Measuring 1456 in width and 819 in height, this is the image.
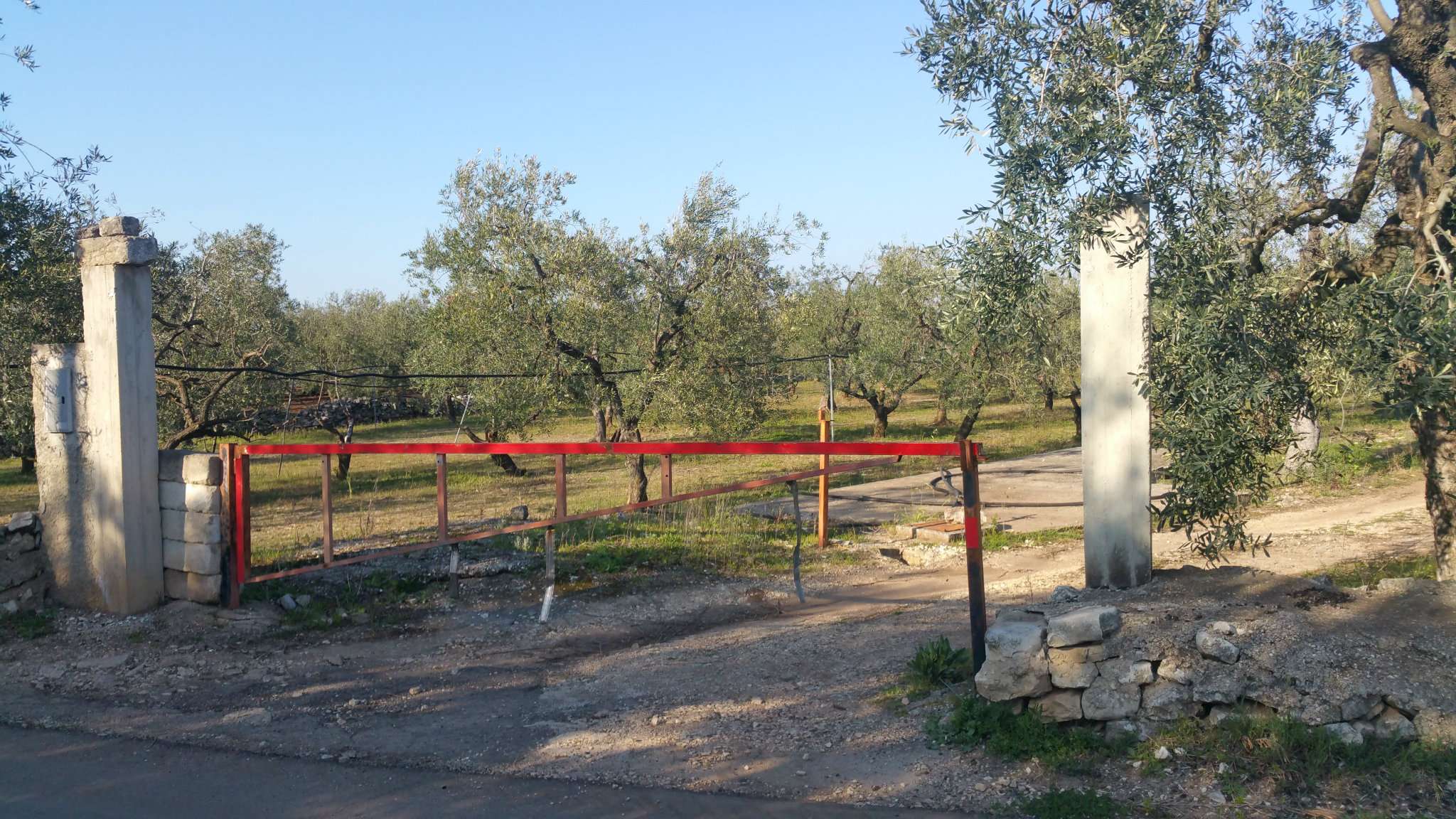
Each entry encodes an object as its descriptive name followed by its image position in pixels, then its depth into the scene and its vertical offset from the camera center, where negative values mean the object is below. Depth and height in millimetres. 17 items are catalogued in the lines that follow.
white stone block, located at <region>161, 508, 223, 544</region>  7918 -955
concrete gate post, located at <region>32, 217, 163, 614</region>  7887 -250
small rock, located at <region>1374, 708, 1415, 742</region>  4562 -1569
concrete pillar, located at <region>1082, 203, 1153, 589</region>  6352 -192
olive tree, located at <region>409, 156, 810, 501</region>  14250 +1295
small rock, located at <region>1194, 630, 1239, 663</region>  4906 -1281
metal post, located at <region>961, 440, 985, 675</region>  5645 -883
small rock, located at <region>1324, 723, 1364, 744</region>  4543 -1584
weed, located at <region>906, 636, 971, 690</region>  5906 -1618
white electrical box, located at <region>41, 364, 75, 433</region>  8016 +68
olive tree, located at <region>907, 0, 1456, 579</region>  5668 +1310
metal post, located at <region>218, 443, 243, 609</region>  7953 -886
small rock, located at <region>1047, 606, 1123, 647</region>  5000 -1190
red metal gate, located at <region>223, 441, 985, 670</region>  7133 -558
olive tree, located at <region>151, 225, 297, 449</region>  14000 +995
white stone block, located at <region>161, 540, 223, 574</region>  7961 -1198
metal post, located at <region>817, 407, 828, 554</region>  11836 -1467
